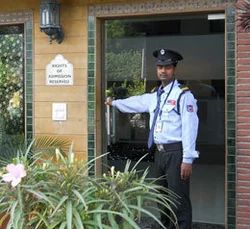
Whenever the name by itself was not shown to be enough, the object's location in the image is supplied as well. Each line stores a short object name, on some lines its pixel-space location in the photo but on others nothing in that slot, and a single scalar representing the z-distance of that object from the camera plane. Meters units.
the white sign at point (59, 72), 5.74
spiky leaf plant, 2.93
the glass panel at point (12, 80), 6.16
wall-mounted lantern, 5.58
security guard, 4.64
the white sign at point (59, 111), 5.75
